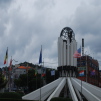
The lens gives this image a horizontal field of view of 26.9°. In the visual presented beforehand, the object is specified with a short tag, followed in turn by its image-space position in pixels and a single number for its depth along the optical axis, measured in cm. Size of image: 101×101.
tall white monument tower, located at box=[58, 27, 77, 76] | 3528
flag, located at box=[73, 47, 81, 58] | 3058
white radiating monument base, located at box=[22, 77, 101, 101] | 2791
